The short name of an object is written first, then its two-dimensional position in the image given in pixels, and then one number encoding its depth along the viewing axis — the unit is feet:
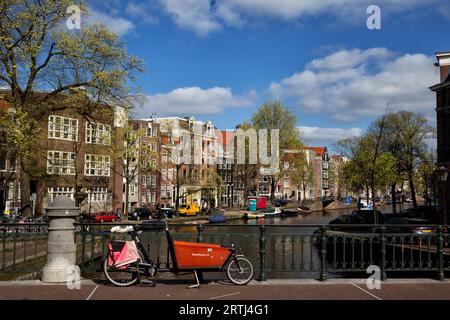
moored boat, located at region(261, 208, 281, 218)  227.40
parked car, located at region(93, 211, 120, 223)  150.92
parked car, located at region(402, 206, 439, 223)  153.38
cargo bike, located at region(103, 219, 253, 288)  31.12
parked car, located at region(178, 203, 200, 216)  196.13
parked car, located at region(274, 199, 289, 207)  280.51
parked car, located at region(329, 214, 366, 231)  146.51
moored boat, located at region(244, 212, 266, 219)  218.38
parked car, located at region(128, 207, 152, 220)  166.85
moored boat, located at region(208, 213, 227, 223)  179.01
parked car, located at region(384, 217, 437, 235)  84.21
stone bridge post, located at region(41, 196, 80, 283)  31.78
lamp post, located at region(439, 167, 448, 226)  92.90
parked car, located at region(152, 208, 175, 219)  175.26
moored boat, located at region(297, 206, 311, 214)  269.44
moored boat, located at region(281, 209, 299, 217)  243.29
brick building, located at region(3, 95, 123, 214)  145.59
